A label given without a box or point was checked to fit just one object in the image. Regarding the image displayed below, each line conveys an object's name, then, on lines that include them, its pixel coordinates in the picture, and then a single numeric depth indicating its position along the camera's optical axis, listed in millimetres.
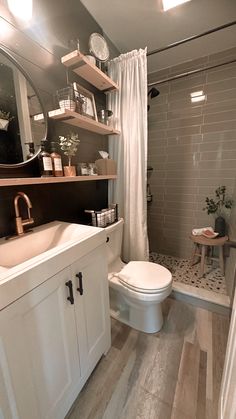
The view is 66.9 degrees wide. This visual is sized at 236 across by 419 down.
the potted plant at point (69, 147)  1179
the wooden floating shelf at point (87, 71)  1147
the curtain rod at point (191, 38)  1252
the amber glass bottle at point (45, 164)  1046
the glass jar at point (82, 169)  1355
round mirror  934
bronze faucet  940
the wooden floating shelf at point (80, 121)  1099
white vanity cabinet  597
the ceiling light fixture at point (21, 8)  927
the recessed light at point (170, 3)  1280
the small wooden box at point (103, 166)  1536
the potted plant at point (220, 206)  2072
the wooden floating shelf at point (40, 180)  805
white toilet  1253
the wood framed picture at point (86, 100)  1245
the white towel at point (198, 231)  2018
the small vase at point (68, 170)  1188
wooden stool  1883
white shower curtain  1539
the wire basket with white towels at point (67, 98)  1150
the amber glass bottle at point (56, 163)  1093
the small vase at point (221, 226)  2064
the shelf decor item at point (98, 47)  1345
